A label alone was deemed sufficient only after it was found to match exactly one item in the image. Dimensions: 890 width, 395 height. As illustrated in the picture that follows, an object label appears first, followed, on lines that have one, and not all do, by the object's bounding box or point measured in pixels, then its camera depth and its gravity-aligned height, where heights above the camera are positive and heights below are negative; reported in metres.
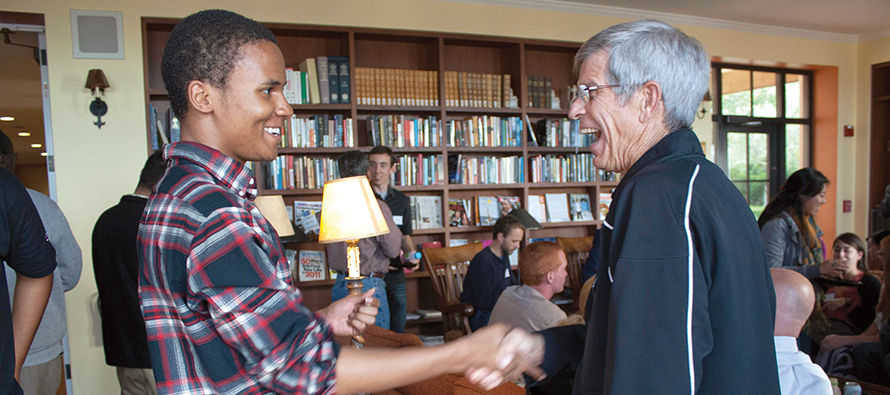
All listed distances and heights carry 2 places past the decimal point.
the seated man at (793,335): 1.65 -0.50
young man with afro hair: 0.82 -0.11
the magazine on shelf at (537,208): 5.40 -0.32
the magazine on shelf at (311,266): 4.62 -0.70
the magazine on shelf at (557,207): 5.49 -0.32
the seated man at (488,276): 3.73 -0.66
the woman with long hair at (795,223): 3.75 -0.37
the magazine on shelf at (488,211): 5.21 -0.32
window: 6.63 +0.50
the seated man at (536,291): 2.64 -0.57
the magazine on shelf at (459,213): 5.11 -0.33
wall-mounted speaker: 3.93 +1.04
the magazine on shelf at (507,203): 5.26 -0.26
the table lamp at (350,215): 2.22 -0.14
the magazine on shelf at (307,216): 4.61 -0.29
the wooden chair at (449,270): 4.07 -0.73
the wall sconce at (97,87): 3.85 +0.67
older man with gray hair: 0.83 -0.17
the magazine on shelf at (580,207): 5.57 -0.33
